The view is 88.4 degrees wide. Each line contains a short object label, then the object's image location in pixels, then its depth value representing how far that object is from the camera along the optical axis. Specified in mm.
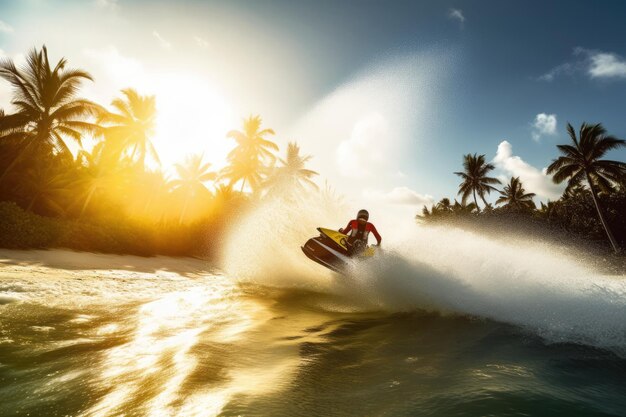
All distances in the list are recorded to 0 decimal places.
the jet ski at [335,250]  8438
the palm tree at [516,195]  52875
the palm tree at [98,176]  22281
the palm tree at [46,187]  20312
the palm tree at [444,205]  53906
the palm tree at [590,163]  32125
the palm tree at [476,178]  48038
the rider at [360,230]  9070
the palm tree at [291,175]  38438
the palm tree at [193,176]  38188
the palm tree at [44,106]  19828
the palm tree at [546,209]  40725
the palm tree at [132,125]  29391
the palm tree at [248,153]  37344
